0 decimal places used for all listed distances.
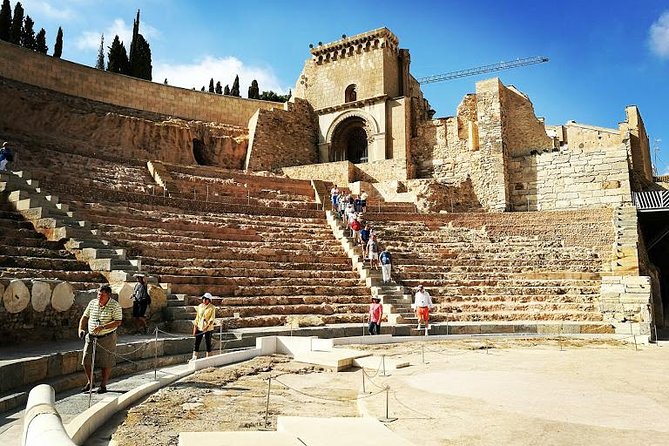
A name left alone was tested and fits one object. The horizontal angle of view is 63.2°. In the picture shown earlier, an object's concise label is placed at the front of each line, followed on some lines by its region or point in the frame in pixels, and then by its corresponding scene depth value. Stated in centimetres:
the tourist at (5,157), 1384
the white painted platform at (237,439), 338
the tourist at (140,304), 888
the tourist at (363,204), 1861
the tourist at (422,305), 1185
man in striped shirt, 582
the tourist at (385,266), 1391
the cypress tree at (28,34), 3575
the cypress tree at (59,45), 3856
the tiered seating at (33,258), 875
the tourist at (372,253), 1470
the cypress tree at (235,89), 4274
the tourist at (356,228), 1628
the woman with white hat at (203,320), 790
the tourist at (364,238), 1542
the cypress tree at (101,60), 4414
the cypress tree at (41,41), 3625
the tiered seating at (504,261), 1364
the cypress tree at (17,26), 3403
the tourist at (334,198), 1895
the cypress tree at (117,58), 3425
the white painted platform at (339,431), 365
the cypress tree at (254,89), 4369
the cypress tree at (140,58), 3522
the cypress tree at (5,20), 3306
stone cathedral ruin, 1148
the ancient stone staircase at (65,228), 1035
